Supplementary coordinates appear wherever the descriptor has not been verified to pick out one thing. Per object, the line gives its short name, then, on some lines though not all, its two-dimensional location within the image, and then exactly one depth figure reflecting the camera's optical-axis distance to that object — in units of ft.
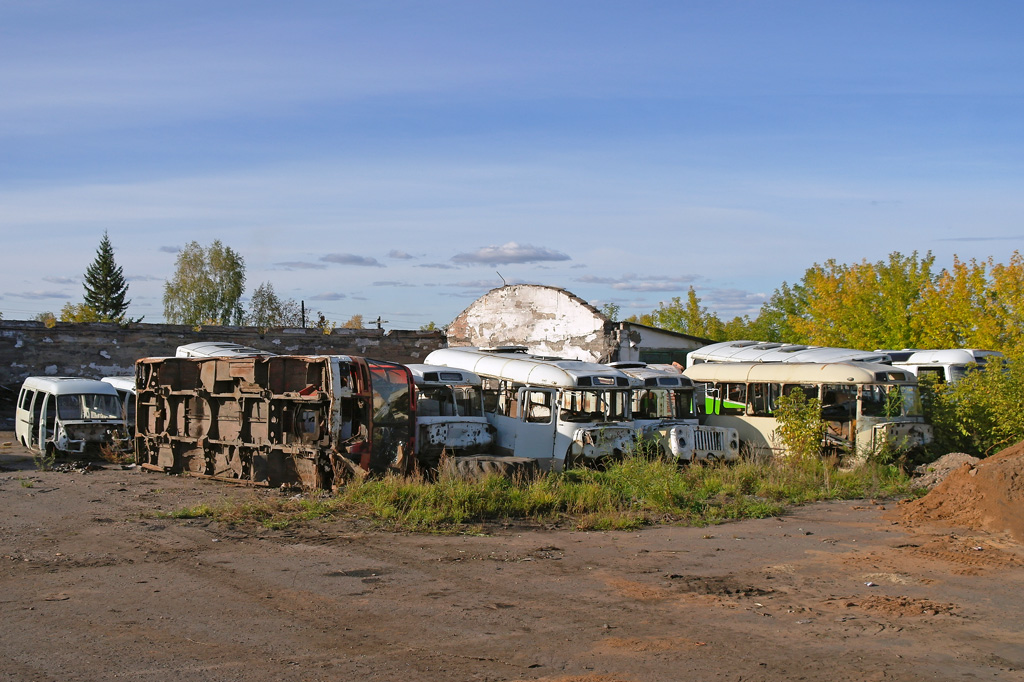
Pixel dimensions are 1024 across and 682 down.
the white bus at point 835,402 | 57.57
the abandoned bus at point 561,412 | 53.21
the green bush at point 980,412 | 57.98
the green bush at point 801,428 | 55.47
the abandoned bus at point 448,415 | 50.98
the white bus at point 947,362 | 68.03
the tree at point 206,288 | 204.74
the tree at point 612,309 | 154.77
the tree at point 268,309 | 212.84
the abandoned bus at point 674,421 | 54.95
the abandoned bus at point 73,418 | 61.57
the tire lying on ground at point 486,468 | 44.84
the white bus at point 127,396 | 67.72
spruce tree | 228.63
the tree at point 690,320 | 149.38
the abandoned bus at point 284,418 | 46.75
